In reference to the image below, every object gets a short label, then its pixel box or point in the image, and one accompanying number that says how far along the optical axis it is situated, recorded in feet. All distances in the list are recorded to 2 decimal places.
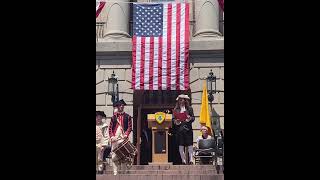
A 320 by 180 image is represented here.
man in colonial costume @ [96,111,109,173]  63.77
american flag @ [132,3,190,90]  71.46
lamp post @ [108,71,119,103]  73.77
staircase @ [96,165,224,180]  53.93
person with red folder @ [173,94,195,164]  69.05
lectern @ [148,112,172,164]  69.82
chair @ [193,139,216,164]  63.52
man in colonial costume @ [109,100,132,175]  58.08
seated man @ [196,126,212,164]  63.66
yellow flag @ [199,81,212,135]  69.87
